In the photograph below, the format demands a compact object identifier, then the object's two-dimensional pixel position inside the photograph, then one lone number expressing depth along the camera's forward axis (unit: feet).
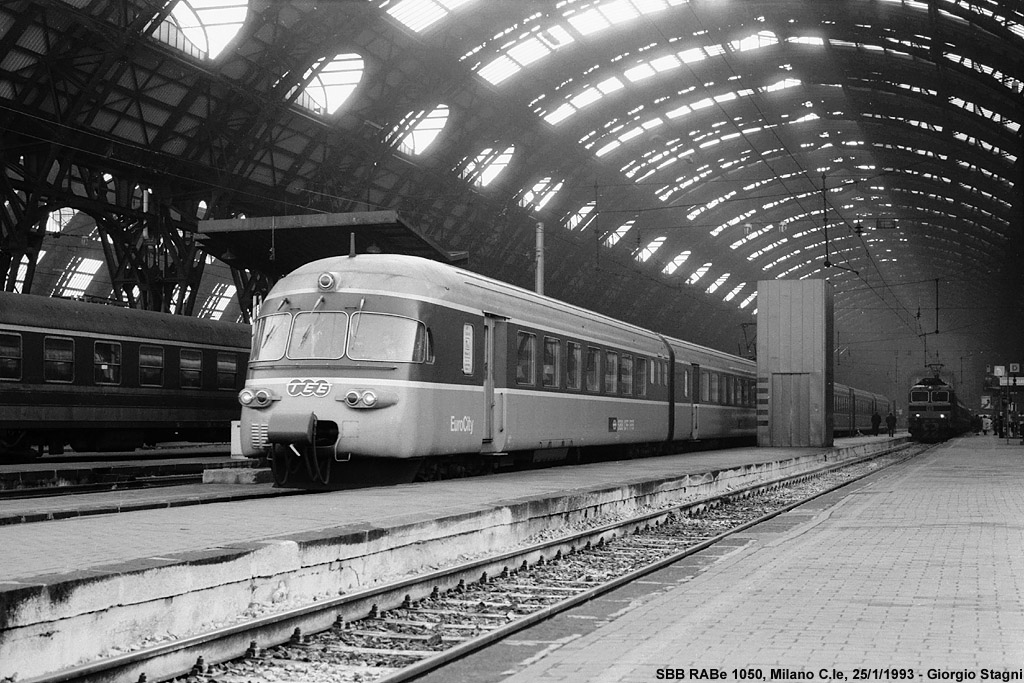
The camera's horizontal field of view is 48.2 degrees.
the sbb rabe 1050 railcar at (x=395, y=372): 47.98
